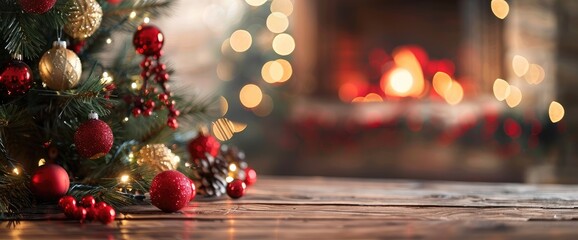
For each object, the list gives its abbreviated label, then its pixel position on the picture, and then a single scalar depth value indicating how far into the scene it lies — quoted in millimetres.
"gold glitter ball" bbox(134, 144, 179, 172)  1223
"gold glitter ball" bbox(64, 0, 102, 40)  1105
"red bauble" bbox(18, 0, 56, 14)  1018
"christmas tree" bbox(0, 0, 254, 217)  1059
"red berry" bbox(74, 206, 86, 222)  1004
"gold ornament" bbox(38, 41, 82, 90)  1054
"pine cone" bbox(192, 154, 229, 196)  1298
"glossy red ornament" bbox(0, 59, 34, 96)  1057
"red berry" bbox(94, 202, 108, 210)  1009
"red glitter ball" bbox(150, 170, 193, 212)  1066
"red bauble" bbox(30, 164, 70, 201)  1067
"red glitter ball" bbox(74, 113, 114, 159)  1052
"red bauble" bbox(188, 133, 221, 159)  1416
